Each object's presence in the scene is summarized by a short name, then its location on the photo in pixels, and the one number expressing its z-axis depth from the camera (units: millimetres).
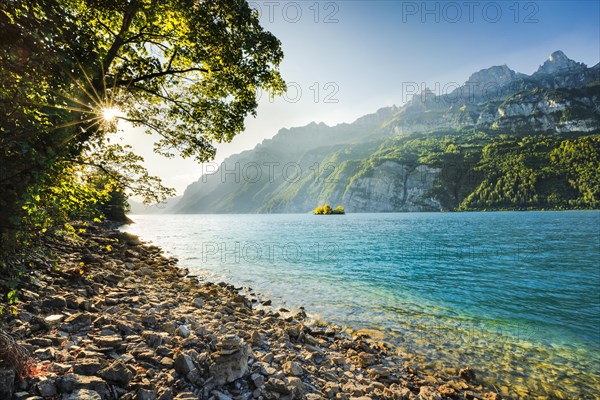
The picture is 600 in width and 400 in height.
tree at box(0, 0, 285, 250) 3871
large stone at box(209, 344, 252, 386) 6312
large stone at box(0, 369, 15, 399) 4215
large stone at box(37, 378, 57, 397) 4527
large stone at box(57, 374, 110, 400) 4748
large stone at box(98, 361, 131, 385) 5289
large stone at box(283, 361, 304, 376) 7594
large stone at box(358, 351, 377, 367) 9698
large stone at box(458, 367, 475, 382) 9470
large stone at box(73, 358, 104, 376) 5293
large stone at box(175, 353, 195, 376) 6242
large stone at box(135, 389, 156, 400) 5103
